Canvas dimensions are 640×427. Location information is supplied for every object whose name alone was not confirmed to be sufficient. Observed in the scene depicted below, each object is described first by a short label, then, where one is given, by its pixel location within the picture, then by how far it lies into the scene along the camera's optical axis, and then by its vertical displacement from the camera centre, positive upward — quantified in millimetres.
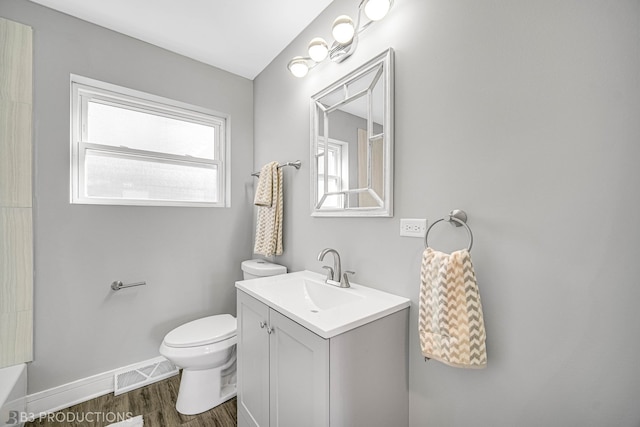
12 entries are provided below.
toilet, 1482 -913
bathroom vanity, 853 -580
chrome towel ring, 936 -16
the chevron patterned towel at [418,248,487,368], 838 -354
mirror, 1215 +398
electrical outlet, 1080 -59
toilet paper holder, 1728 -515
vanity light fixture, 1149 +959
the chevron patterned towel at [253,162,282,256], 1911 +78
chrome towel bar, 1782 +366
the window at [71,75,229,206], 1718 +511
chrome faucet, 1337 -348
